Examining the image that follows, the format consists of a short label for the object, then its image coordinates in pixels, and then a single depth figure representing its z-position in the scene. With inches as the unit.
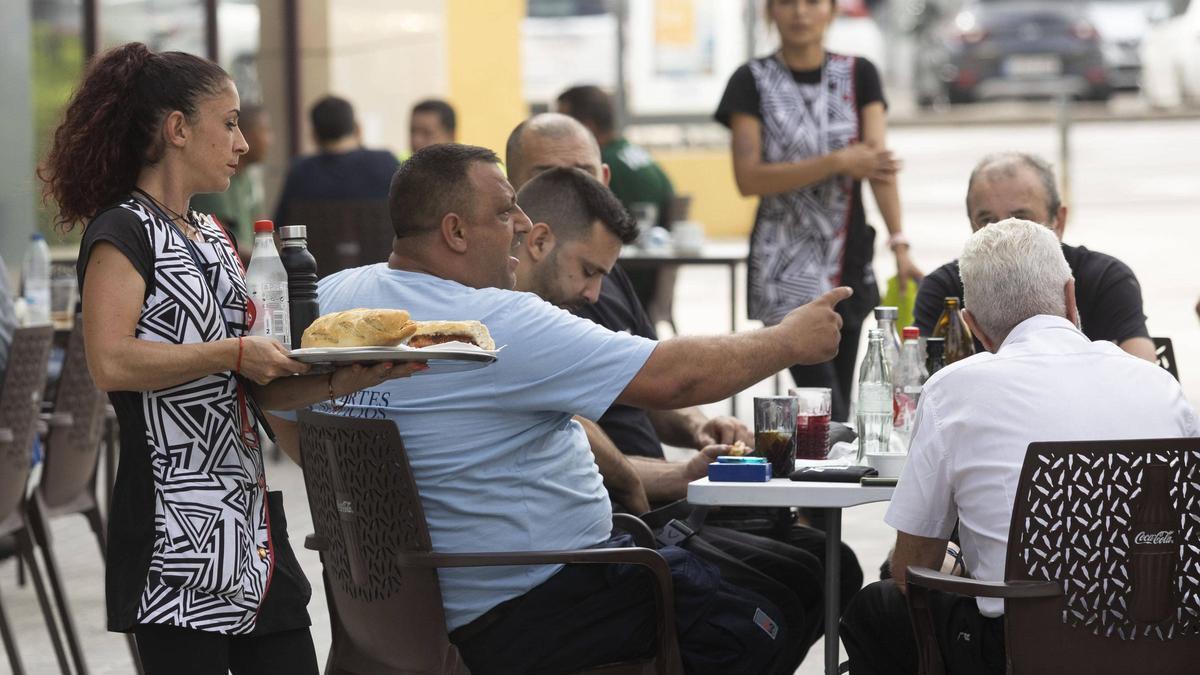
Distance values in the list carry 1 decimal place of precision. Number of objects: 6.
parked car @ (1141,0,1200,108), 1840.0
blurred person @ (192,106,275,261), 720.6
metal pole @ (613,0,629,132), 1280.8
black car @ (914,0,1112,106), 1879.7
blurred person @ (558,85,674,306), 621.1
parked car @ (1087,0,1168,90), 1974.5
